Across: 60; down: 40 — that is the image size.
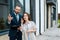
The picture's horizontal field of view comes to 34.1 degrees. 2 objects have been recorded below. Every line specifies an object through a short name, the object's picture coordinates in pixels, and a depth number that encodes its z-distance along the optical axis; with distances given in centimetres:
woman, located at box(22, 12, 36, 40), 287
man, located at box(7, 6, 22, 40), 310
